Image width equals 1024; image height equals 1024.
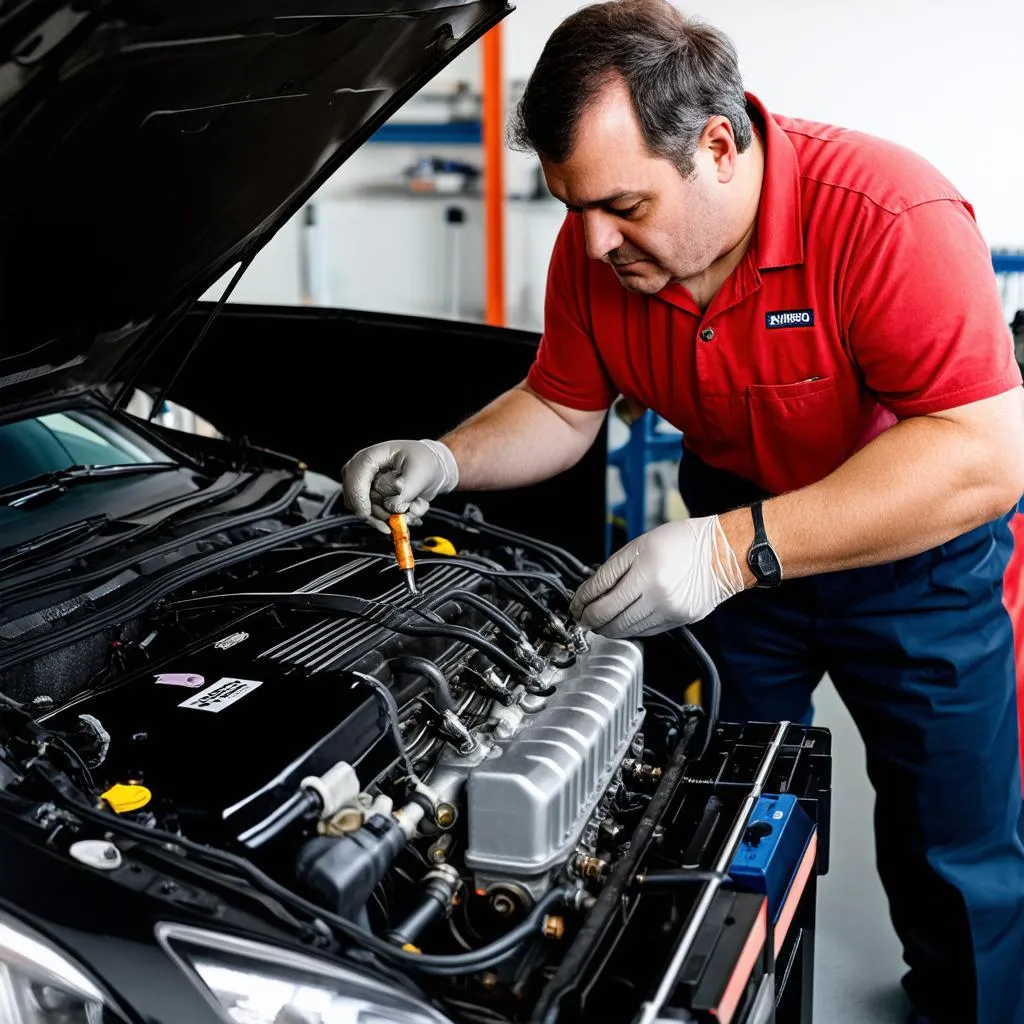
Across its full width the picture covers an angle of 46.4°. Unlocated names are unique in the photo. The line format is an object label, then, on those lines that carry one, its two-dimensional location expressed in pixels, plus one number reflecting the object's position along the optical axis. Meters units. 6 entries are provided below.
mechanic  1.58
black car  1.10
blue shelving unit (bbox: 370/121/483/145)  5.64
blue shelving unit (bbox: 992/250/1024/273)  3.74
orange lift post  5.39
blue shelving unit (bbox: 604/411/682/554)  3.52
